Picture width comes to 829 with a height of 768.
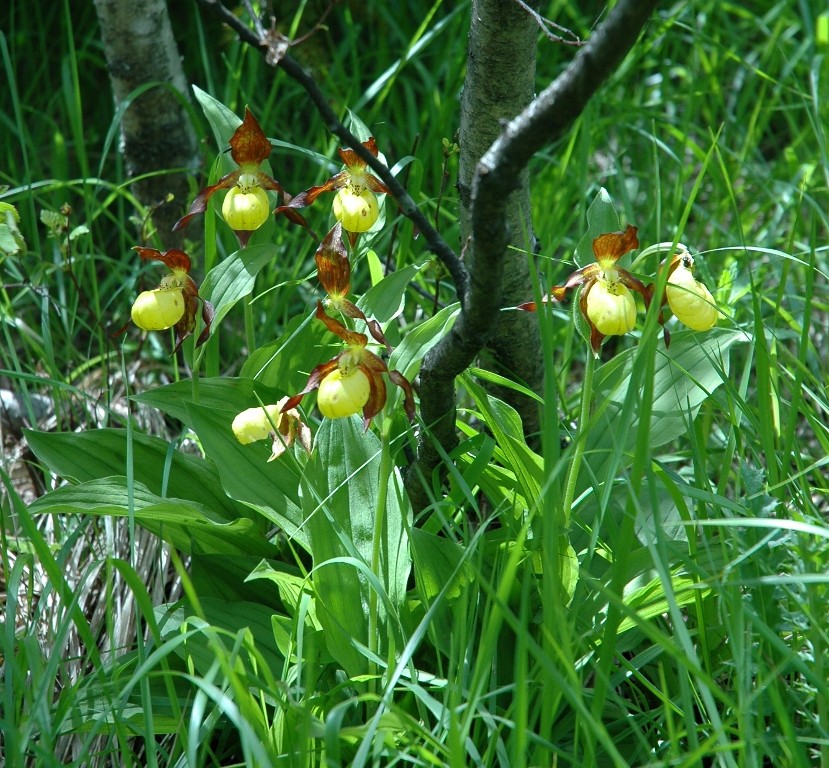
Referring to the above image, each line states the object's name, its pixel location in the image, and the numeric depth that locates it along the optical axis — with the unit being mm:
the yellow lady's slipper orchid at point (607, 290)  1564
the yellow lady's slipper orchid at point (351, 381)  1546
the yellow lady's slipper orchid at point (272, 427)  1596
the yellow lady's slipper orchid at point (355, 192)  1618
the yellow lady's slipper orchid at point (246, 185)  1642
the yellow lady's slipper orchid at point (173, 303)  1614
